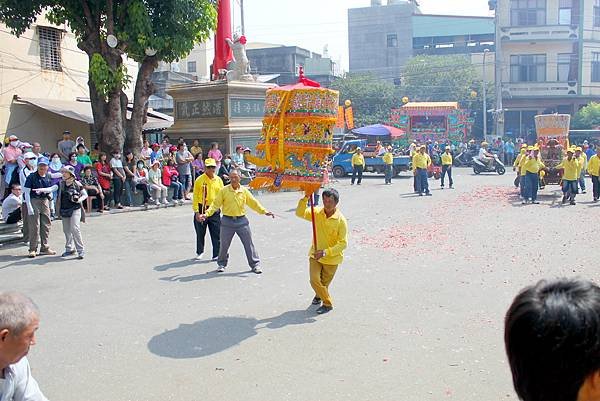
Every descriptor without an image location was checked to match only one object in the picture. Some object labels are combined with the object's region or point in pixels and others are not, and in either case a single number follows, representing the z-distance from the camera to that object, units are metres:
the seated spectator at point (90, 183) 14.59
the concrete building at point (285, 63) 50.03
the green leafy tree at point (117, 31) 16.19
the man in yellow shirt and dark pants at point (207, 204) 9.87
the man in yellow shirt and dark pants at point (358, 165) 22.88
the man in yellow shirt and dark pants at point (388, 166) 23.30
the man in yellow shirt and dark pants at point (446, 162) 20.63
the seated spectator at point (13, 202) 11.46
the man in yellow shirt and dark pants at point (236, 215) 9.02
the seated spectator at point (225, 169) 17.31
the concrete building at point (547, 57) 42.03
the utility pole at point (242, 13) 29.45
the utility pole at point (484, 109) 39.50
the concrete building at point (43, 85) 18.97
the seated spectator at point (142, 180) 16.64
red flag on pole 21.38
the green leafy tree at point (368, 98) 44.34
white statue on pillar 20.66
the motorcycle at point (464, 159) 33.69
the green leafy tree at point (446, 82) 44.31
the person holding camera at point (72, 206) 10.12
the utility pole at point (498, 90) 36.16
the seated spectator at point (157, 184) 16.80
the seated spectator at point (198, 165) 19.00
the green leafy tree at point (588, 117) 36.84
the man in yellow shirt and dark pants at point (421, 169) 19.03
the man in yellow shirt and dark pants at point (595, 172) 16.55
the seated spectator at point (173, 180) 17.28
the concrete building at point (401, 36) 53.91
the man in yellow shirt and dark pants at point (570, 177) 16.27
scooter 27.66
